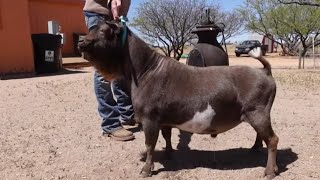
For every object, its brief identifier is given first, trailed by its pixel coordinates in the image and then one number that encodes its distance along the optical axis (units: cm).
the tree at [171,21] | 1419
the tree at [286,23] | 2218
